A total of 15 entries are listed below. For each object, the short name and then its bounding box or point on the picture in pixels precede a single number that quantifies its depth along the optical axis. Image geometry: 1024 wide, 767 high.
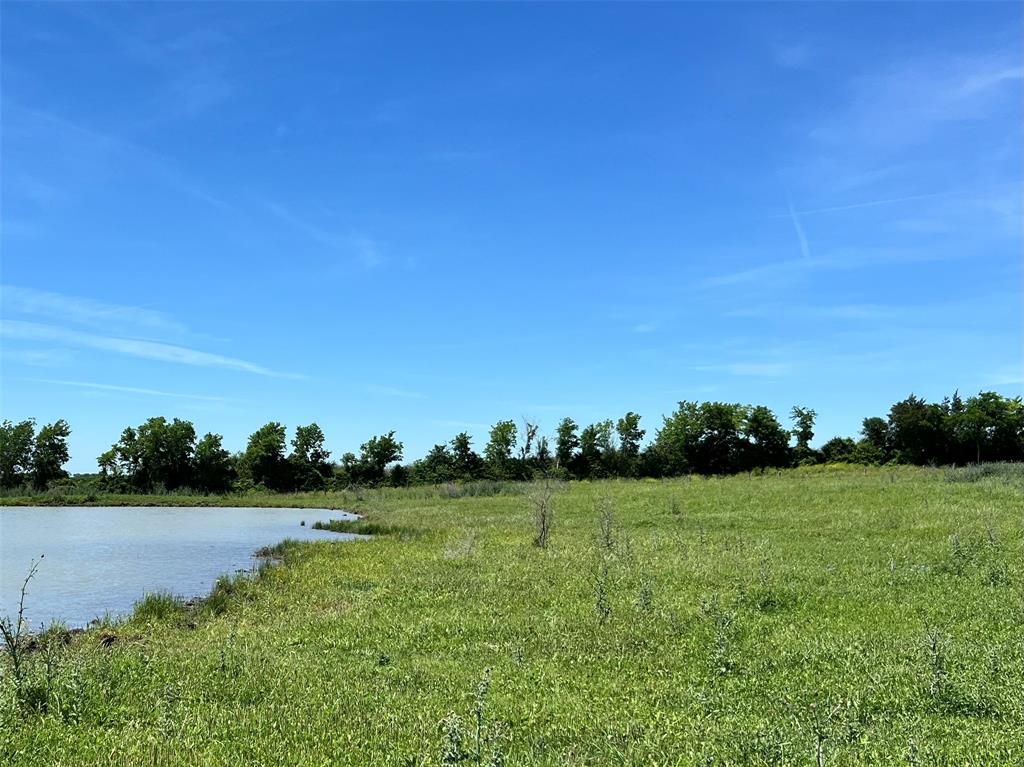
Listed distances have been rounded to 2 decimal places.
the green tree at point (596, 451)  88.38
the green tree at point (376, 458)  93.25
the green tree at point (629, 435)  90.96
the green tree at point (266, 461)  92.94
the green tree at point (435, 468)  88.38
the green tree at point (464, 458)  91.25
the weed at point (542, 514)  24.57
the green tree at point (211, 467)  89.62
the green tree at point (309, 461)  93.81
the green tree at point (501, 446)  88.94
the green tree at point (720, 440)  87.62
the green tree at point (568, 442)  89.75
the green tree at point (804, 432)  89.19
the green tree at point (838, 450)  85.38
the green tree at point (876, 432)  86.66
